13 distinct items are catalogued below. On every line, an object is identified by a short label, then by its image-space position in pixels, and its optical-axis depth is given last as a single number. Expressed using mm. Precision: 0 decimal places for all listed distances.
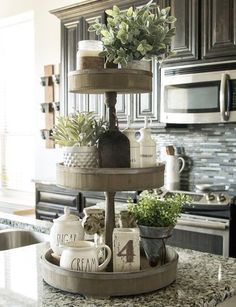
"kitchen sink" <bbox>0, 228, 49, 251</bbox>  2398
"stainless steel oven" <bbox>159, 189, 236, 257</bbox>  2963
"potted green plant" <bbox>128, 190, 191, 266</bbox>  1427
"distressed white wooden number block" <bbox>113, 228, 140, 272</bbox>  1352
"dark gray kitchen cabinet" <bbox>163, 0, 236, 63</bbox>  3232
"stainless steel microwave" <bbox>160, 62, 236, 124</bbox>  3207
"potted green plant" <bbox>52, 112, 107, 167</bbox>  1432
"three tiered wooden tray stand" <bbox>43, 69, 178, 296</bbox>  1317
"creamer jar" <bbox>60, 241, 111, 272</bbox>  1333
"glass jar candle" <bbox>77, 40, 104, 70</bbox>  1454
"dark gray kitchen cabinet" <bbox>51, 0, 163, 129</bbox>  3764
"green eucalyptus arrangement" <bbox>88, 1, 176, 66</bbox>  1385
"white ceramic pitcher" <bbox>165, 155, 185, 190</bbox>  3810
